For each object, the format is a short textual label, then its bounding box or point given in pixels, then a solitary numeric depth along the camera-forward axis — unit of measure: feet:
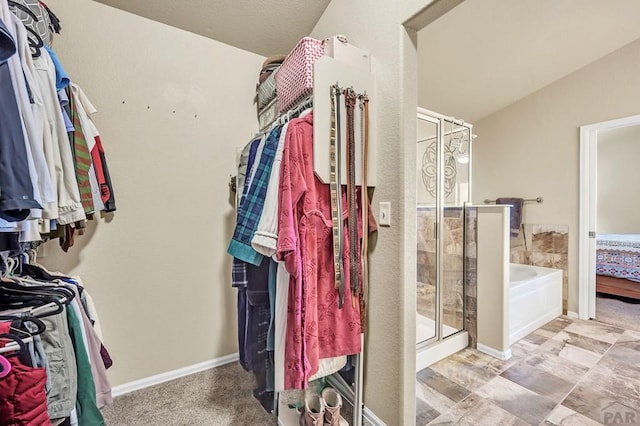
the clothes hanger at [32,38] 3.23
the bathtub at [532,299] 7.87
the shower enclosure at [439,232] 7.50
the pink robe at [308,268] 3.63
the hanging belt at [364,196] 4.35
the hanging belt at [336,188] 3.97
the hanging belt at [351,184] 4.16
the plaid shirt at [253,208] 4.00
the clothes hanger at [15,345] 2.52
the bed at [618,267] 10.91
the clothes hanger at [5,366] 2.39
